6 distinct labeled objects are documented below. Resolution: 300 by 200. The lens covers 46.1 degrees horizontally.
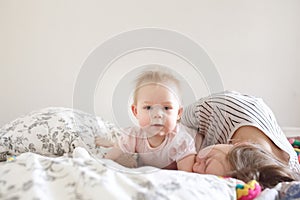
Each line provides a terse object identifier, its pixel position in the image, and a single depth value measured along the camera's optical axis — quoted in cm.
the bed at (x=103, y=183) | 52
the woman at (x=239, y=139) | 82
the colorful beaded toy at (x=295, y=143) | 157
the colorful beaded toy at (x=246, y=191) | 66
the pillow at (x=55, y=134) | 121
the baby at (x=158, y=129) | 93
